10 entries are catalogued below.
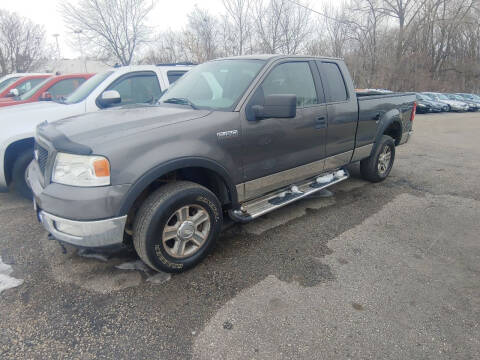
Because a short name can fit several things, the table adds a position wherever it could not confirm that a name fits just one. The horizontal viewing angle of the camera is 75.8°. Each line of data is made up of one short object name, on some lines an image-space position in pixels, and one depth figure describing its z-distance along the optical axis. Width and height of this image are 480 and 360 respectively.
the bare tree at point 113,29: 23.08
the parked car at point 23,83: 8.25
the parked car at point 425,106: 21.85
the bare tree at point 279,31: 25.53
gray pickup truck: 2.32
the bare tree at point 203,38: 25.05
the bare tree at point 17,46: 24.16
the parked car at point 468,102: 25.08
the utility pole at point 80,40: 23.12
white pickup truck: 4.04
